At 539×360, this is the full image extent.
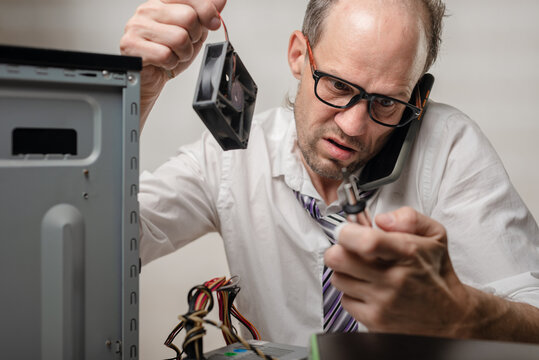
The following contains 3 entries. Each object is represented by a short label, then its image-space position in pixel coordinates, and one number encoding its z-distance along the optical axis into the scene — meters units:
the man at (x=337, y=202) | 0.66
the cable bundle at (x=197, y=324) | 0.59
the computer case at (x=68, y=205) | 0.56
